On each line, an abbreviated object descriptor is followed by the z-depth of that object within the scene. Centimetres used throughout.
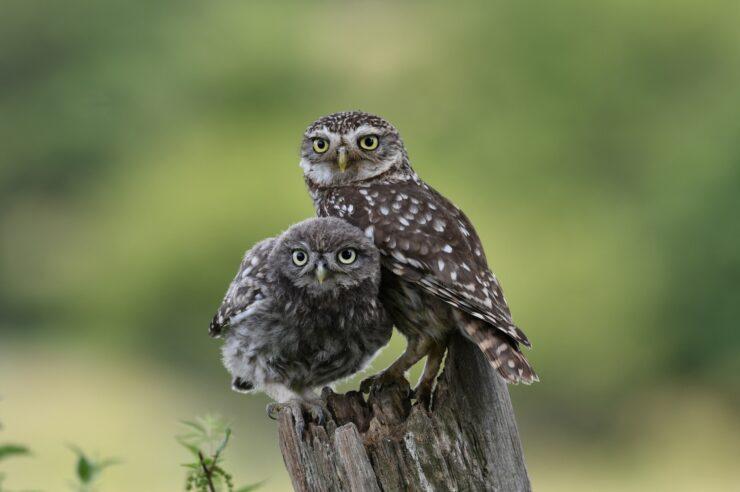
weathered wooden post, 666
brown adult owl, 776
